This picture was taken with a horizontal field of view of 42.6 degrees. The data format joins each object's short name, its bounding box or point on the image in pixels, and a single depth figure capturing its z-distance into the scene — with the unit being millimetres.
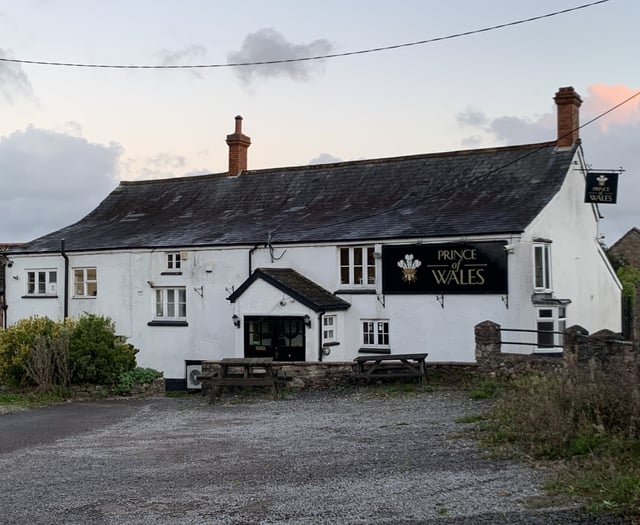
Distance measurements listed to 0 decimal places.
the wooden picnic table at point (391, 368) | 20781
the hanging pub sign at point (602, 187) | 26750
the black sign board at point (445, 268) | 23703
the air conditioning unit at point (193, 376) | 29016
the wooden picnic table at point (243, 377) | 20906
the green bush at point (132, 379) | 24047
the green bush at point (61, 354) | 22922
